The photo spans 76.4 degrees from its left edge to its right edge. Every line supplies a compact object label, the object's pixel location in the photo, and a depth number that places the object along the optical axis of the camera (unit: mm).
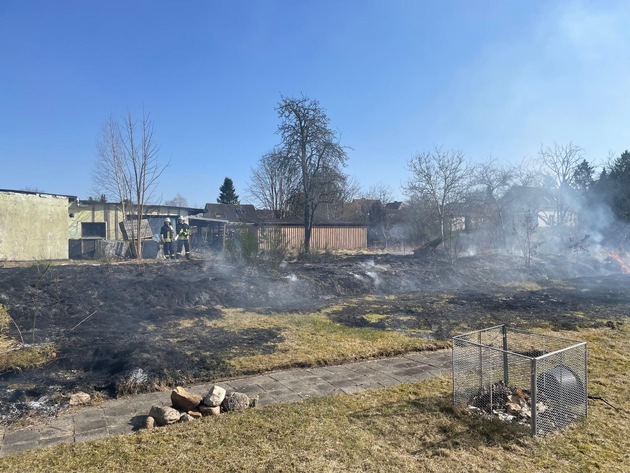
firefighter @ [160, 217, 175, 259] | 19172
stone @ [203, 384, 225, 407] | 4402
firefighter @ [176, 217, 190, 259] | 19253
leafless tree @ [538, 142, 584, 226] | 24923
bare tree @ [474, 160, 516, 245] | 25234
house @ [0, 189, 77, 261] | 17703
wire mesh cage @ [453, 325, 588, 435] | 4086
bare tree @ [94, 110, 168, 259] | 19862
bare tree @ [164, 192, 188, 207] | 62469
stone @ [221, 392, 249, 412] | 4480
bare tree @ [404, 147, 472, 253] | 23109
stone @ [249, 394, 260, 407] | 4621
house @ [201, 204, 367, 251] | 27938
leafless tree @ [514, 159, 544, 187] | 26453
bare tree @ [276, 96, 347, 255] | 22656
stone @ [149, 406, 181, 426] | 4113
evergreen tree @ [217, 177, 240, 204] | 60219
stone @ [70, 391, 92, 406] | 4676
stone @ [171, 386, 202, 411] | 4383
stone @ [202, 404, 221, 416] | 4354
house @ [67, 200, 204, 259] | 20969
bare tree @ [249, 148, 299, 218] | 23406
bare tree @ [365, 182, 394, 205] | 51538
